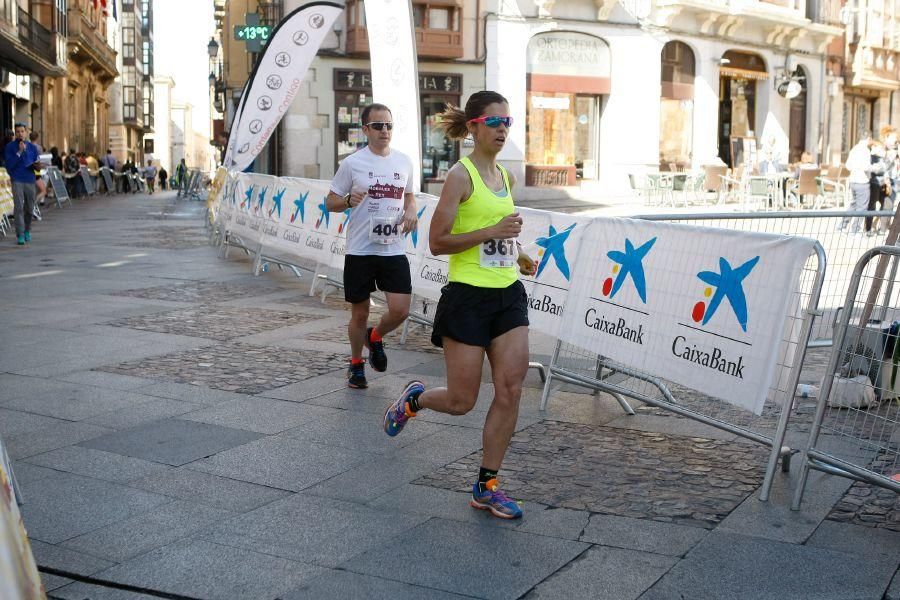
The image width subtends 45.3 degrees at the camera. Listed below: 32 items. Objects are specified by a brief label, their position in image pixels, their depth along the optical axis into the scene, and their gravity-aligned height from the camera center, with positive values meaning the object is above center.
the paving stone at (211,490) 4.67 -1.34
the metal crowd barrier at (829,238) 6.61 -0.27
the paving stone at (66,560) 3.91 -1.37
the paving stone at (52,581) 3.77 -1.39
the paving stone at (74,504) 4.33 -1.35
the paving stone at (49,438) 5.46 -1.32
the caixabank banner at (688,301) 4.92 -0.53
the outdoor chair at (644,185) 26.77 +0.28
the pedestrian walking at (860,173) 18.30 +0.46
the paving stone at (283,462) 5.02 -1.32
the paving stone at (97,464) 5.06 -1.33
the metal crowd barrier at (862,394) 4.70 -0.89
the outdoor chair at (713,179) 26.50 +0.45
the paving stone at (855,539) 4.16 -1.34
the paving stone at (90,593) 3.69 -1.39
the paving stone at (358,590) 3.66 -1.36
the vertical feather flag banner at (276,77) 15.96 +1.72
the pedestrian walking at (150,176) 62.82 +0.67
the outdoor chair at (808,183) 22.91 +0.34
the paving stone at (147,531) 4.11 -1.36
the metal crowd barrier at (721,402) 4.80 -1.09
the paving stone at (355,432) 5.64 -1.30
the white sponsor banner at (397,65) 11.20 +1.31
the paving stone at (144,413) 6.04 -1.30
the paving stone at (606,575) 3.70 -1.35
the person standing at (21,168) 16.80 +0.27
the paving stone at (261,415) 6.00 -1.29
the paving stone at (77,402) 6.25 -1.29
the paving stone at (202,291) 11.54 -1.15
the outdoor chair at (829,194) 22.47 +0.12
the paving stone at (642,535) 4.15 -1.34
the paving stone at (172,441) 5.41 -1.32
